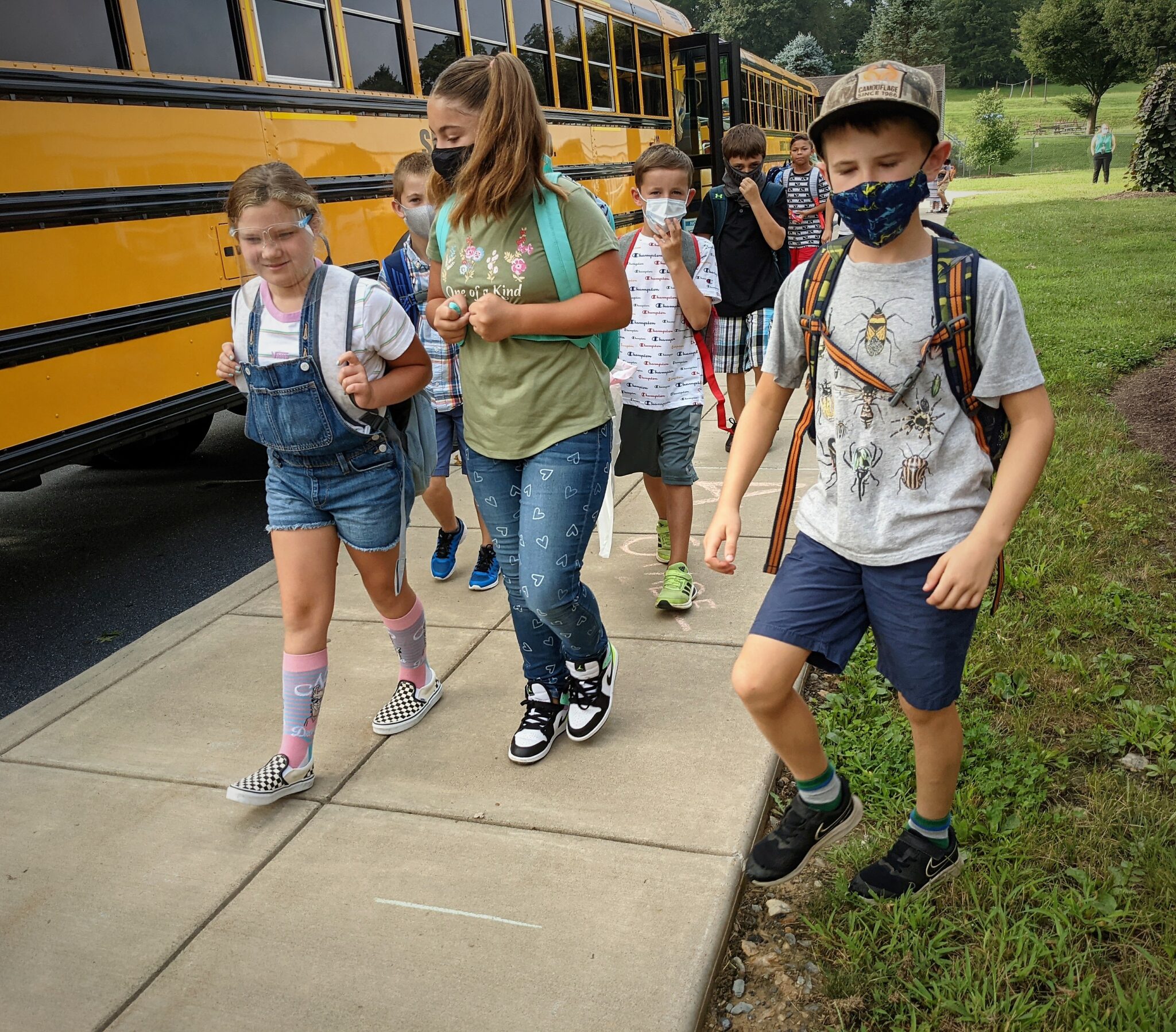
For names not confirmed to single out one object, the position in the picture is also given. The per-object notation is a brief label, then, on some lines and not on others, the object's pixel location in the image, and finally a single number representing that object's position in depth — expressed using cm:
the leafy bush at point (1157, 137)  2091
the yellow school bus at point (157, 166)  407
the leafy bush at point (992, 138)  3944
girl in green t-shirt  249
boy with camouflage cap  185
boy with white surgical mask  393
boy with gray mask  385
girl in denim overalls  263
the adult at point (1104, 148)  2862
